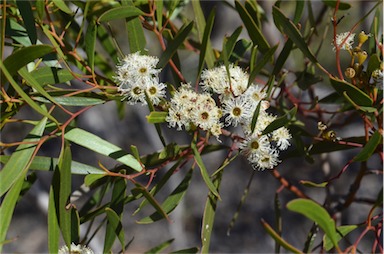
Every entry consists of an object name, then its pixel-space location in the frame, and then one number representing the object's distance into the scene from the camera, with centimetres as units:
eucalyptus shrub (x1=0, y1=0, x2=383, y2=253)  68
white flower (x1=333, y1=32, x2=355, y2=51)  70
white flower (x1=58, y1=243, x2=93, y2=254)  69
